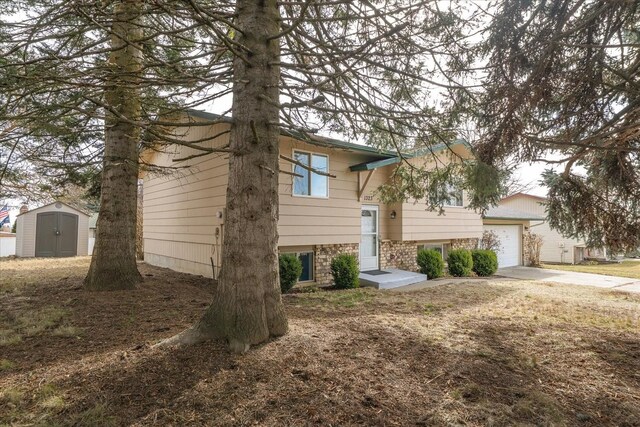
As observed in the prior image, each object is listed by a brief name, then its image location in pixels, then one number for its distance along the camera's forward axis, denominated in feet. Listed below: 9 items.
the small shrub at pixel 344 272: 30.37
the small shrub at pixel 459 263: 39.24
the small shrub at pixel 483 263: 41.70
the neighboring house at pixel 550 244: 76.33
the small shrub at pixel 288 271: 27.20
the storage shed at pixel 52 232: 56.95
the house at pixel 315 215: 29.76
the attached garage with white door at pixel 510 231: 51.11
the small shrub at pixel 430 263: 37.04
